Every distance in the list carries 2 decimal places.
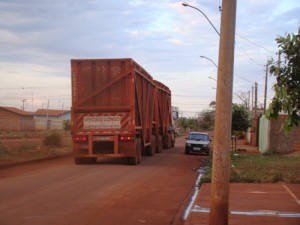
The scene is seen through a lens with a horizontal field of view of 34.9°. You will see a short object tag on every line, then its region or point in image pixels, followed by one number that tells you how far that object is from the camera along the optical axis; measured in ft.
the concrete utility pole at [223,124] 23.94
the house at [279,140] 104.08
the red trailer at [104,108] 67.77
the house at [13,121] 262.67
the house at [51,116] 307.66
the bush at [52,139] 104.06
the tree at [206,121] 373.77
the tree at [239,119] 115.14
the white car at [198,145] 102.42
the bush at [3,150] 76.55
